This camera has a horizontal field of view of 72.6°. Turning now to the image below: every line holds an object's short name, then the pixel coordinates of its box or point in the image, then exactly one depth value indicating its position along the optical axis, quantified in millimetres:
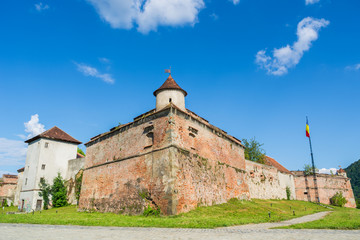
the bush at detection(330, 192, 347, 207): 39478
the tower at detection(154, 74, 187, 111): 20219
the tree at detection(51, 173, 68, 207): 29719
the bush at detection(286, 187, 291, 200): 36872
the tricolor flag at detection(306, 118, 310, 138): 40125
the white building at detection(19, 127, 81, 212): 29641
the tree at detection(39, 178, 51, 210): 29656
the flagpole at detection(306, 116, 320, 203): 39434
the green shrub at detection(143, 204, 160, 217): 15811
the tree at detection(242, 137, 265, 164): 44566
